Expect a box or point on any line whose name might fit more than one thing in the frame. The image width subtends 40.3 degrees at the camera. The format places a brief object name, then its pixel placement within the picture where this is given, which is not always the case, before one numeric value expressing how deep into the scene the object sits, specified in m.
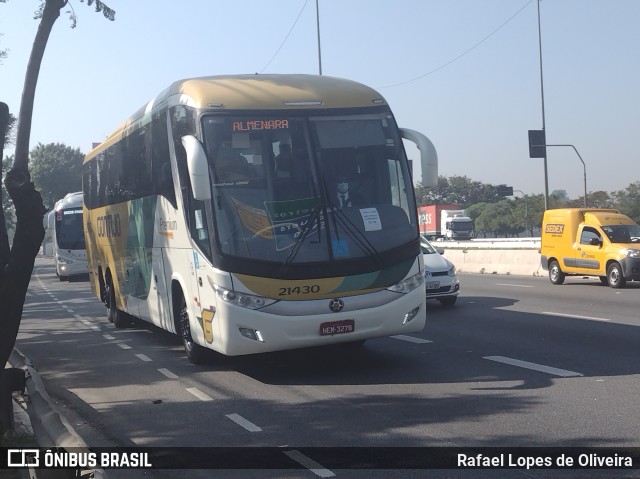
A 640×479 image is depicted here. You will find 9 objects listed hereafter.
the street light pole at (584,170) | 44.41
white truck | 75.44
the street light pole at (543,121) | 45.12
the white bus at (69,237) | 38.38
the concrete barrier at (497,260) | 30.69
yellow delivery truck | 22.52
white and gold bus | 10.02
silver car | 18.20
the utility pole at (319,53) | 43.17
